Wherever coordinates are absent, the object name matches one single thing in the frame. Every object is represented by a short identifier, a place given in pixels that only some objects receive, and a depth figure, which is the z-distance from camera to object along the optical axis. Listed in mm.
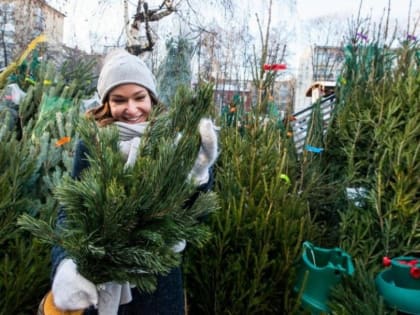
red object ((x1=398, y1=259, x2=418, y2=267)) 2107
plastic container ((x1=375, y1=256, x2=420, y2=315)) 1935
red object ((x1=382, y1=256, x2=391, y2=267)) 2203
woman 832
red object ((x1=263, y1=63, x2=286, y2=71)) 2436
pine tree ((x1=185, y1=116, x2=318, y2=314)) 2107
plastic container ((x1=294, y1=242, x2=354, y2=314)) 2096
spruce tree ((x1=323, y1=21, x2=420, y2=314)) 2365
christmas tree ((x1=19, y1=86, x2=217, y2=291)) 768
